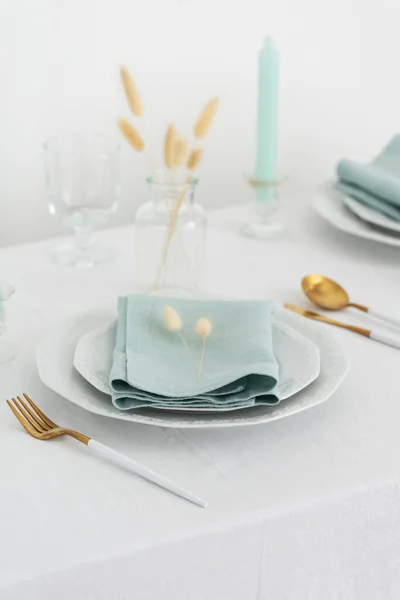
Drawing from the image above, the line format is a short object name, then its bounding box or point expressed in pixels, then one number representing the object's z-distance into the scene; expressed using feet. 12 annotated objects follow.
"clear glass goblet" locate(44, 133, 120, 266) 5.04
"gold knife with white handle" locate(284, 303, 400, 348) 4.26
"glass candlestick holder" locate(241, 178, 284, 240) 5.32
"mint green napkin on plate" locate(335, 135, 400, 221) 5.09
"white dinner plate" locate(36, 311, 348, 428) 3.64
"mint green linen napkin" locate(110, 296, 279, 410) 3.66
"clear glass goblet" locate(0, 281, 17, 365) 4.07
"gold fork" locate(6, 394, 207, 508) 3.45
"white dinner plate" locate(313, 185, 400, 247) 5.02
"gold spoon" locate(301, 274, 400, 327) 4.53
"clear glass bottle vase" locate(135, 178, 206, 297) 4.66
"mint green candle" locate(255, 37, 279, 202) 5.21
